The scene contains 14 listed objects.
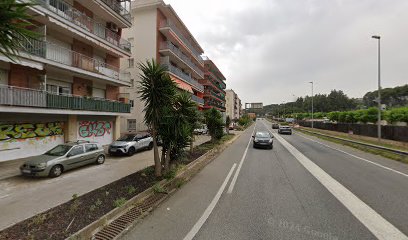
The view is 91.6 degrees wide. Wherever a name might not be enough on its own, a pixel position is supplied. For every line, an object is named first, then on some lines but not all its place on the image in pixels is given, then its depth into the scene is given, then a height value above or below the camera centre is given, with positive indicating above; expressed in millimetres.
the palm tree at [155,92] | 7973 +1044
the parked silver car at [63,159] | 8805 -2083
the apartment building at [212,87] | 50588 +8761
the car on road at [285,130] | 34656 -2089
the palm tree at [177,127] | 8211 -393
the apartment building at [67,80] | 11258 +2666
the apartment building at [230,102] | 94238 +7804
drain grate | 4269 -2523
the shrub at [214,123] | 18609 -505
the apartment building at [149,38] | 25906 +10984
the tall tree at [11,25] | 2769 +1345
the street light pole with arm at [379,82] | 19300 +3623
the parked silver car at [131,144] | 14094 -2001
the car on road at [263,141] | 17062 -1986
